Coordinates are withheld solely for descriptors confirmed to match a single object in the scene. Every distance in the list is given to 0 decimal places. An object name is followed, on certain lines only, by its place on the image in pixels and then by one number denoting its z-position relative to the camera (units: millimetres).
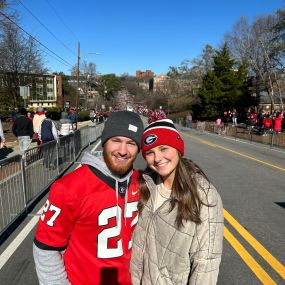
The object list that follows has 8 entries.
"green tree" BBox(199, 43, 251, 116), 51375
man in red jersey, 1929
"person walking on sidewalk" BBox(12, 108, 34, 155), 11734
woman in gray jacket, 2014
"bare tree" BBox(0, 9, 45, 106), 35781
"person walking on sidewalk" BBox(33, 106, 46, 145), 13117
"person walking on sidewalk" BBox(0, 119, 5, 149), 9970
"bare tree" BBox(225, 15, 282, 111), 46312
